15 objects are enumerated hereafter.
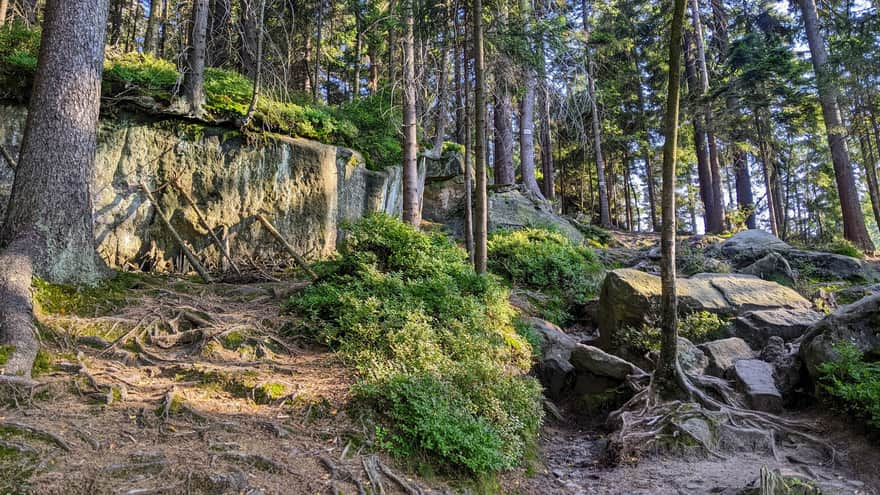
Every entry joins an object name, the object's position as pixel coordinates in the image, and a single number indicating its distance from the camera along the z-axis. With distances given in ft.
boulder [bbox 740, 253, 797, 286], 39.96
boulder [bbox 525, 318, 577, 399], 26.84
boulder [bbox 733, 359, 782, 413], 21.53
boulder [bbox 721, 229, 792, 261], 45.52
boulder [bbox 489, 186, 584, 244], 52.80
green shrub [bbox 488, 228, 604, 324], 40.37
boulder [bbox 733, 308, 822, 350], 27.22
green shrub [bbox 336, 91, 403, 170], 40.11
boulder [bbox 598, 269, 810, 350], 29.66
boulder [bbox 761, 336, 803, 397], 22.13
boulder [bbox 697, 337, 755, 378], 24.43
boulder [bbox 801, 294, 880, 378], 20.92
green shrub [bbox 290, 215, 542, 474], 14.85
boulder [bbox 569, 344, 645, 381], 24.84
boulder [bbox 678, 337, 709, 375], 24.29
